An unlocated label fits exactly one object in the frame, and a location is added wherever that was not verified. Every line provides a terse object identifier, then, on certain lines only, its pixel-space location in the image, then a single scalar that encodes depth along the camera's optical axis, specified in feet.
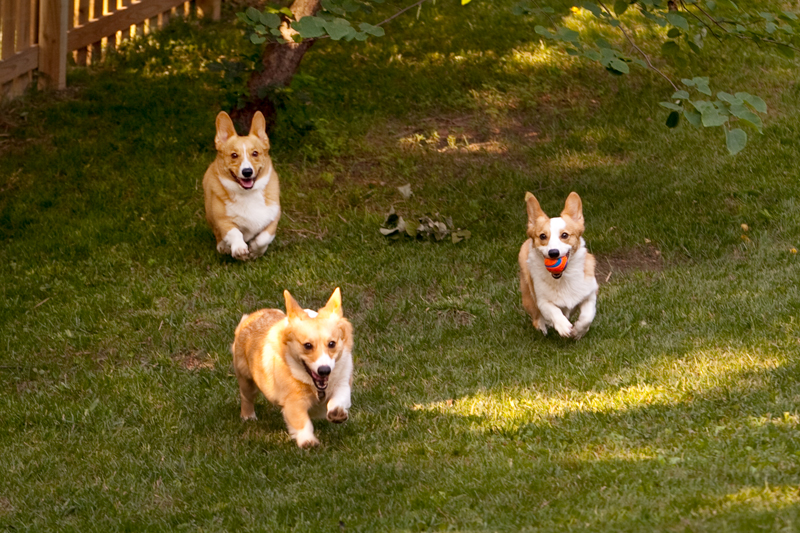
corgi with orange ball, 43.11
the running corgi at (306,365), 33.01
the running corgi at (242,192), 55.98
